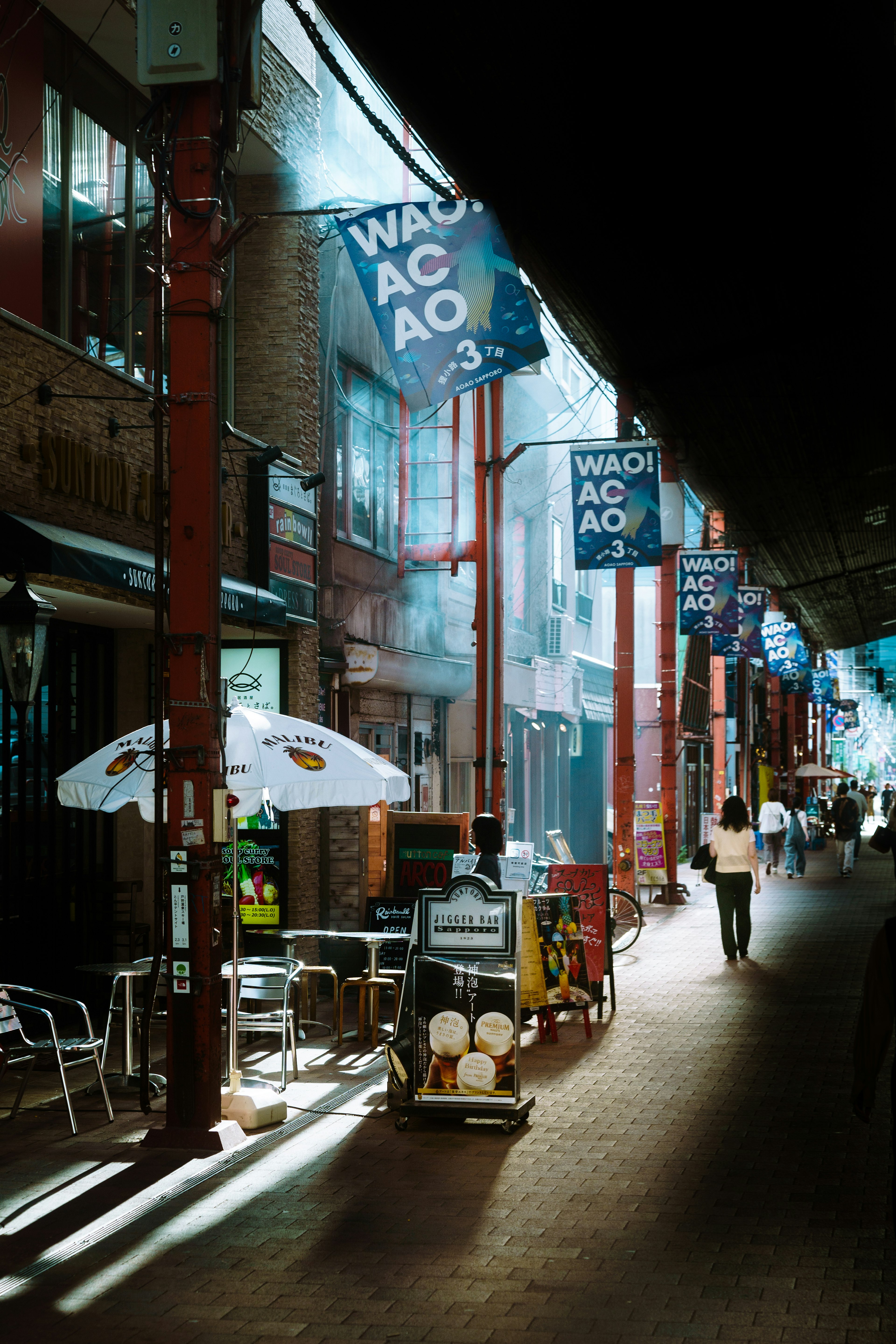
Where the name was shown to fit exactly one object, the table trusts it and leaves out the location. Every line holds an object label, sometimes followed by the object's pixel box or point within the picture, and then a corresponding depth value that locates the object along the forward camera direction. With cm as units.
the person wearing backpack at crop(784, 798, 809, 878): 3009
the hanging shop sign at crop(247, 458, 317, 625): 1433
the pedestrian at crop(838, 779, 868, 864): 3247
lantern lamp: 861
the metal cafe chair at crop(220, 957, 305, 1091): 1011
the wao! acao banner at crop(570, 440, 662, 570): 1689
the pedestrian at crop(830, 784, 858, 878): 3042
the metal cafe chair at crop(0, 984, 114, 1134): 834
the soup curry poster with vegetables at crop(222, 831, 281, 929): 1452
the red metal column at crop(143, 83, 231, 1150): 820
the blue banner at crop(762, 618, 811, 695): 3747
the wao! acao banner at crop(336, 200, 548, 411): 1018
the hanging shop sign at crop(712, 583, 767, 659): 2695
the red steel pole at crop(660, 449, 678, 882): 2423
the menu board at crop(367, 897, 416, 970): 1377
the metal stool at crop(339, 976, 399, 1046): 1131
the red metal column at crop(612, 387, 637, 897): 2089
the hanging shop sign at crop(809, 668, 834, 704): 5284
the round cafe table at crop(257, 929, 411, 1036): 1160
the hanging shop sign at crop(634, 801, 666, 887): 2438
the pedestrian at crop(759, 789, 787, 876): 3097
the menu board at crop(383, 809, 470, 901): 1424
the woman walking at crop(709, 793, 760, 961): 1608
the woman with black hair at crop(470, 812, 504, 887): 1088
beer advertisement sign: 888
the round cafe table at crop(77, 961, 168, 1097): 952
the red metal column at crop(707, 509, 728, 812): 3067
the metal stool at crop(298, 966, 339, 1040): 1212
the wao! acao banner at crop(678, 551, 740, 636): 2425
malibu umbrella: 941
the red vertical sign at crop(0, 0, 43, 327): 1064
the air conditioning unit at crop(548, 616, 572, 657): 3138
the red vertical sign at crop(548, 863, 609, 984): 1311
